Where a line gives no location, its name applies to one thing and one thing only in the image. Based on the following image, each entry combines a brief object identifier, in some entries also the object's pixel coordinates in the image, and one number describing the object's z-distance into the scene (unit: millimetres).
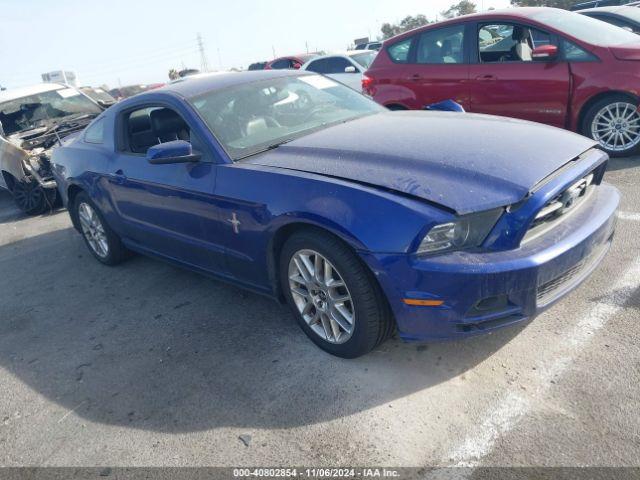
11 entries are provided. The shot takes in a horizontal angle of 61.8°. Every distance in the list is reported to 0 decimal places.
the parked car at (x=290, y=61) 15352
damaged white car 7535
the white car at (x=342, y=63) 11336
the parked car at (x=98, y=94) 11189
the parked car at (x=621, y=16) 8039
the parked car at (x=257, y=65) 24591
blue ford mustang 2492
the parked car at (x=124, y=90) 34406
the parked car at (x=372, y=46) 26289
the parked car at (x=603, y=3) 15859
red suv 5586
